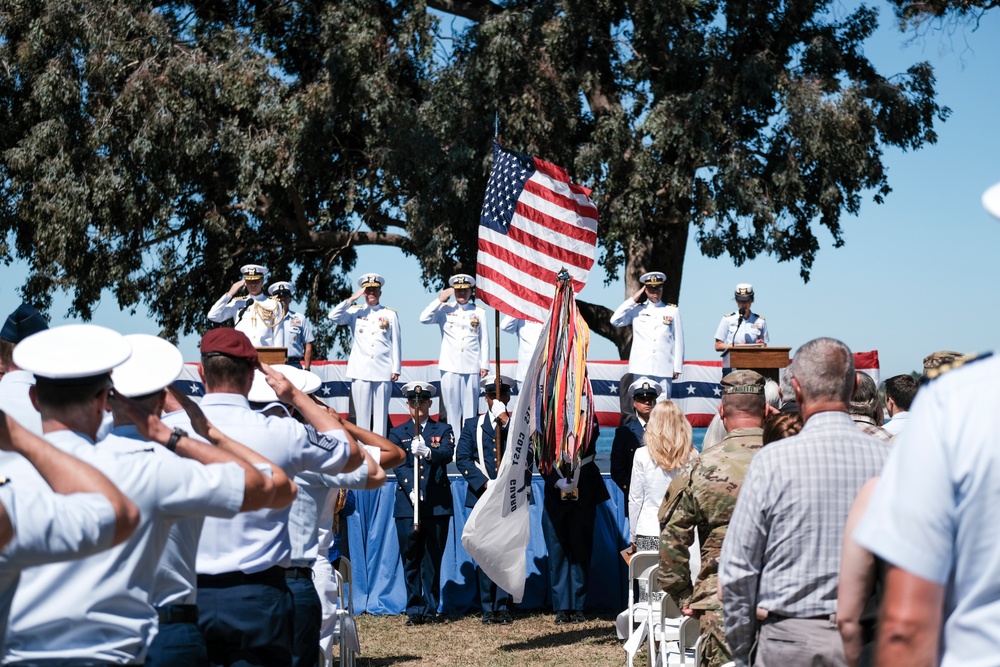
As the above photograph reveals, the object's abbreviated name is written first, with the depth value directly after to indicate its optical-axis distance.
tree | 17.39
